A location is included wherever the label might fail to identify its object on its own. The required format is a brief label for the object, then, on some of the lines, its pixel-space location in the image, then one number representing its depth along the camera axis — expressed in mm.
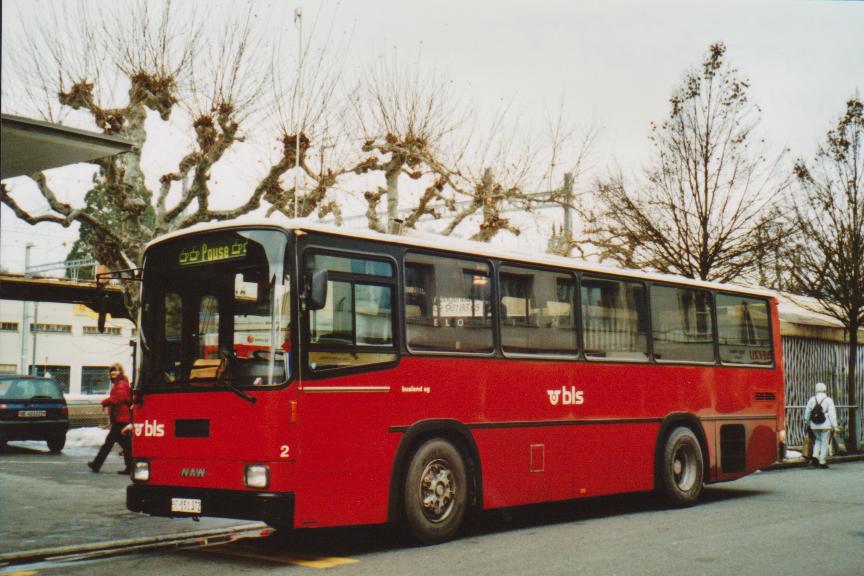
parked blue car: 21719
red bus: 8391
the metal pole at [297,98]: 19203
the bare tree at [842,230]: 25234
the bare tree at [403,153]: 21469
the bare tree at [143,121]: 17984
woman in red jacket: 16828
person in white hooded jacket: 20281
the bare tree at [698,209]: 22516
